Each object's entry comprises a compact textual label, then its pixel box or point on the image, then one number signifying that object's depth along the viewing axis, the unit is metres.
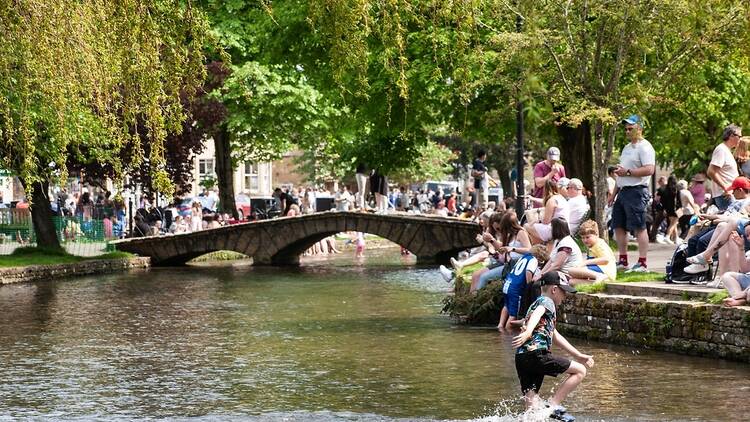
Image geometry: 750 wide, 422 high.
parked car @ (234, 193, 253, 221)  62.02
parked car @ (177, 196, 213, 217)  57.12
